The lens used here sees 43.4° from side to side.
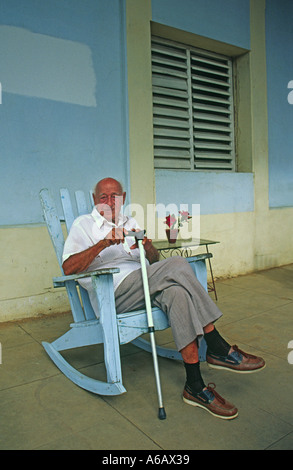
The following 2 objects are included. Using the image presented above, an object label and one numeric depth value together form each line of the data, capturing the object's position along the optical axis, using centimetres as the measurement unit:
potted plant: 328
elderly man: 178
